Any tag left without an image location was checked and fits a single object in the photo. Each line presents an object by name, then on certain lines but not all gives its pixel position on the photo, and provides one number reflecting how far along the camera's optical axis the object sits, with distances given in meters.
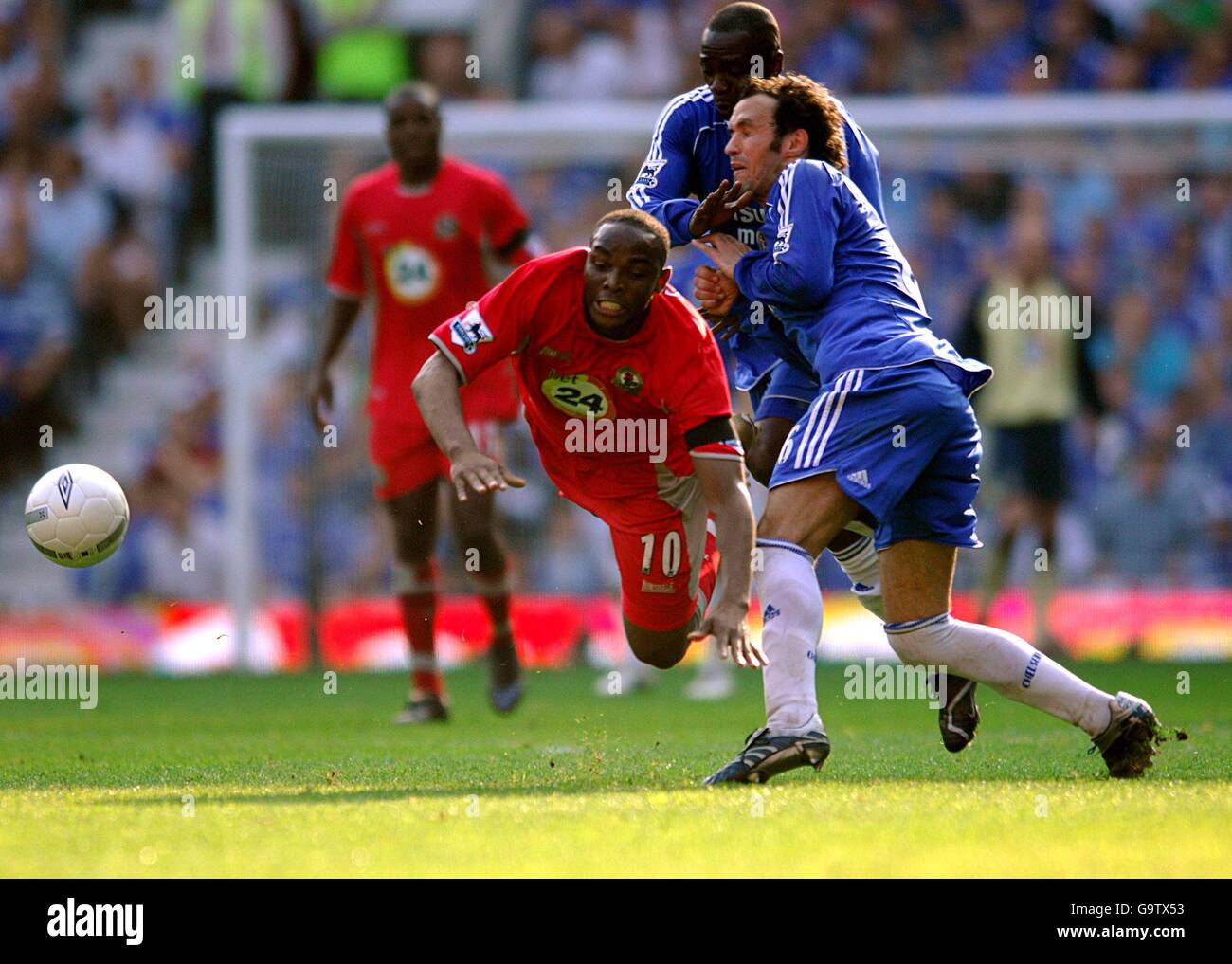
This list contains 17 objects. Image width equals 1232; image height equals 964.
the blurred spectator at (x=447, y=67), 17.02
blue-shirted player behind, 6.77
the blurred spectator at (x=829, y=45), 16.69
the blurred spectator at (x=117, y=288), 16.66
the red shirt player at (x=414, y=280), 9.48
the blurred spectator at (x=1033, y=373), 12.78
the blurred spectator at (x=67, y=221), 16.61
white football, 7.08
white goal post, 13.80
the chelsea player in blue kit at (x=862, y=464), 5.74
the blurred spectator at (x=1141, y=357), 14.16
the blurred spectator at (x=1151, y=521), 13.77
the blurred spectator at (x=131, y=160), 17.12
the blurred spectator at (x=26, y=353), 16.19
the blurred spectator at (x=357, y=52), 17.55
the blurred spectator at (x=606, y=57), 17.02
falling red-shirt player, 6.01
